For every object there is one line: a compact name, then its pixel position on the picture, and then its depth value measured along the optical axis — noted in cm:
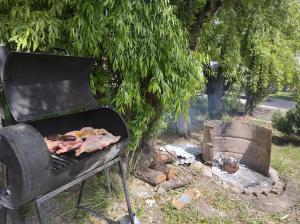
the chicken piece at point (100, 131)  207
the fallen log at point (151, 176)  296
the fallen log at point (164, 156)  327
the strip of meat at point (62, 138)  194
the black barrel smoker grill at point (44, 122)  135
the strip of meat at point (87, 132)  202
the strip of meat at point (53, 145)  183
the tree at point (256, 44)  437
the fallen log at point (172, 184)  292
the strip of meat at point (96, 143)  184
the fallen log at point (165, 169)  312
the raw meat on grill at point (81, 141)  184
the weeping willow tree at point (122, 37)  209
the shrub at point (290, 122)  497
